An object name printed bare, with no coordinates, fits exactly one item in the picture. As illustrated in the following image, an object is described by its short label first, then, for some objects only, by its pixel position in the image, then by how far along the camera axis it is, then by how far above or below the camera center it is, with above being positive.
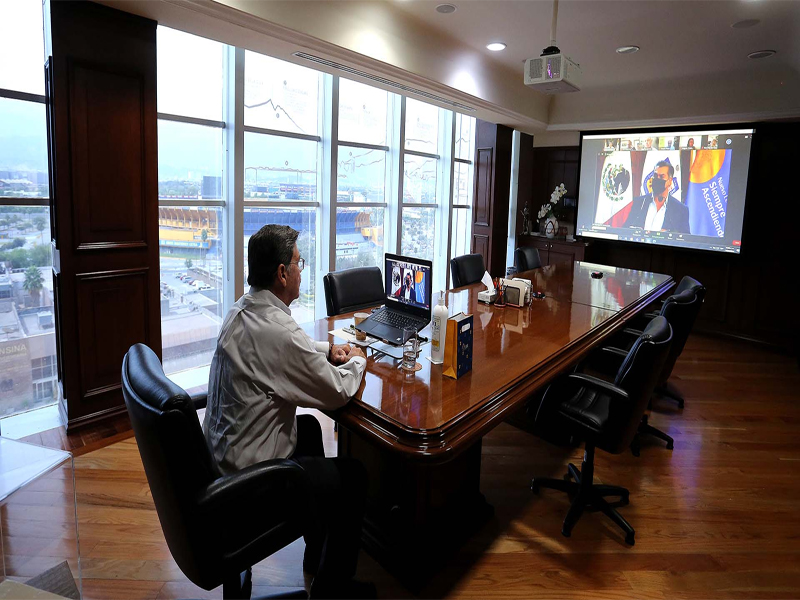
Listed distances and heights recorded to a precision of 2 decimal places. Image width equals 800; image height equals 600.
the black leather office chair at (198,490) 1.23 -0.69
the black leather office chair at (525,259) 5.11 -0.25
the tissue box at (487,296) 3.28 -0.40
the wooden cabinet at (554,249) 6.59 -0.17
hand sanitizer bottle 1.99 -0.40
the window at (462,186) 6.80 +0.64
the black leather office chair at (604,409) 2.08 -0.79
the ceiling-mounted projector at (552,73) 3.16 +1.03
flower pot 6.89 +0.12
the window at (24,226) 2.91 -0.05
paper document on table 2.27 -0.50
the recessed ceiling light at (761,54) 4.55 +1.71
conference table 1.57 -0.60
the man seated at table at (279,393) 1.54 -0.52
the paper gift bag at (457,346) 1.91 -0.43
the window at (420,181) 6.06 +0.63
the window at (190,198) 3.76 +0.19
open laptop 2.33 -0.33
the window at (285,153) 4.36 +0.67
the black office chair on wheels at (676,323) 2.78 -0.46
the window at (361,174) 5.22 +0.59
